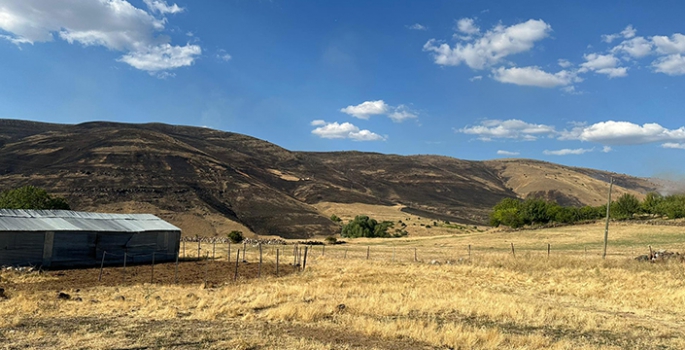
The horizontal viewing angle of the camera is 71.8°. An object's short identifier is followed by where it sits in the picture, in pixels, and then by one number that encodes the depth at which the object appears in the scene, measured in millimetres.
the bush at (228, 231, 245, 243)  72312
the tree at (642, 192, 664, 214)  96075
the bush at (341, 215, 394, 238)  91375
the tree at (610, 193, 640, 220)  99000
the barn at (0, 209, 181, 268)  33938
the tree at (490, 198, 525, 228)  95125
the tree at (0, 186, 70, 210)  57375
